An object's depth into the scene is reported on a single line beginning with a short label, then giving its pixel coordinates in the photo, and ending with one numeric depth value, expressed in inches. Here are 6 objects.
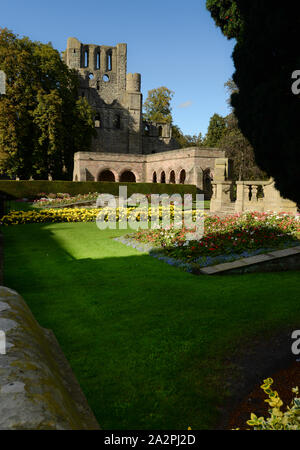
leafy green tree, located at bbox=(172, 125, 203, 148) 2532.0
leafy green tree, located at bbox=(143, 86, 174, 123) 2251.5
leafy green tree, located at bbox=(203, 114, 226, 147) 2017.7
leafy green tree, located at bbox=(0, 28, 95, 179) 1279.5
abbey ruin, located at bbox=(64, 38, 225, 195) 1937.7
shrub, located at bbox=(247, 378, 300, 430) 84.7
